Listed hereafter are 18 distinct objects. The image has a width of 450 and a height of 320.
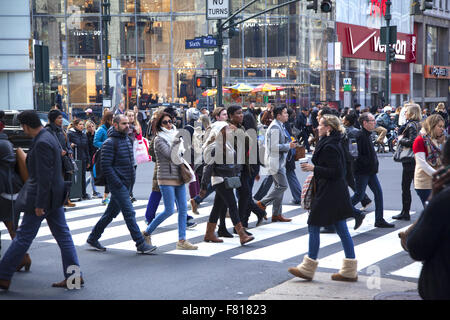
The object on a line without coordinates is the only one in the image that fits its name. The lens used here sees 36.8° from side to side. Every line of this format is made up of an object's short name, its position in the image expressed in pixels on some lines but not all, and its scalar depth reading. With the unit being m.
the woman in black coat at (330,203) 7.07
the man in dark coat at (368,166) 10.80
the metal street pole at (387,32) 28.66
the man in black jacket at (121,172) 8.59
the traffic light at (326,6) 20.95
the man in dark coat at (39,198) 6.84
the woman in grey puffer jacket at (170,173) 9.02
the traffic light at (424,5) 22.91
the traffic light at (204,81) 21.73
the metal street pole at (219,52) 20.42
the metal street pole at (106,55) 29.13
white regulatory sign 20.34
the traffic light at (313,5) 21.00
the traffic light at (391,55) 30.05
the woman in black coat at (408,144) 10.84
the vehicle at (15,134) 18.48
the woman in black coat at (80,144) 14.25
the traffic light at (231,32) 22.53
